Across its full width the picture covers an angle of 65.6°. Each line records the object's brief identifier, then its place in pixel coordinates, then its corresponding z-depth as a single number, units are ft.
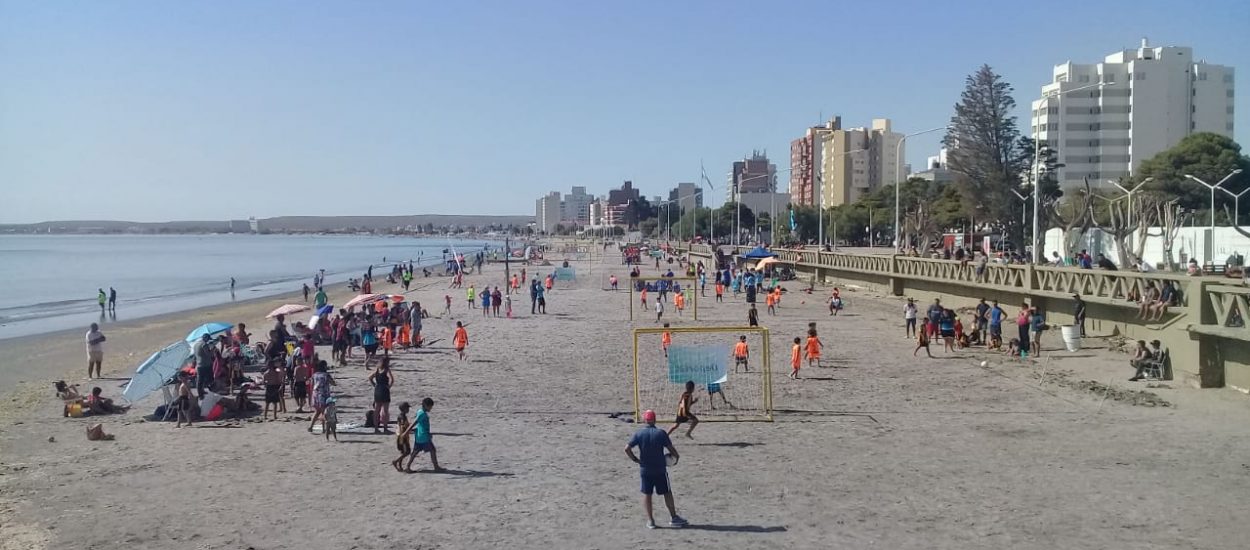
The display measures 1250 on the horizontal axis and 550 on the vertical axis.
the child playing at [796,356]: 62.44
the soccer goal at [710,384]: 50.62
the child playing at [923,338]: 72.79
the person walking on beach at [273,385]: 50.56
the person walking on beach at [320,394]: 46.70
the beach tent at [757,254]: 160.15
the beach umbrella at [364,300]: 88.21
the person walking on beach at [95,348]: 67.21
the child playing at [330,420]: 44.91
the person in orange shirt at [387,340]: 72.79
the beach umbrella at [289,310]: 76.02
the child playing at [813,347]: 66.69
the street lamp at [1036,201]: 91.69
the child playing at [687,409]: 43.09
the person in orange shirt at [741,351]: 62.18
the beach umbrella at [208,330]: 57.82
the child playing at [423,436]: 38.14
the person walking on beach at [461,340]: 73.00
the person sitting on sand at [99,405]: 53.16
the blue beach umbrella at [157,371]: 49.83
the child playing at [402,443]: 38.47
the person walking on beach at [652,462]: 30.48
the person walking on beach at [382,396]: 46.47
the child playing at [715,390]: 51.78
